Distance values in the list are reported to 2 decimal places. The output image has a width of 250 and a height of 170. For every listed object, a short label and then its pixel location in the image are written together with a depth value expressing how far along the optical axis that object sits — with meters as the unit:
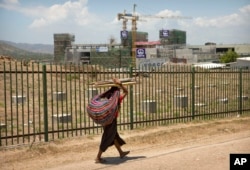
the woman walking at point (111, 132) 7.54
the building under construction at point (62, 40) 133.29
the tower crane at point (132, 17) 114.72
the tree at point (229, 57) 94.56
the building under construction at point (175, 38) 162.10
